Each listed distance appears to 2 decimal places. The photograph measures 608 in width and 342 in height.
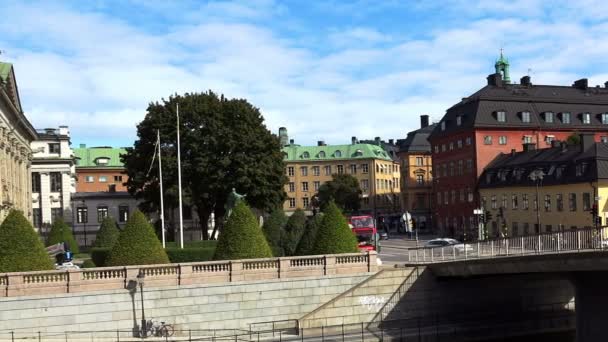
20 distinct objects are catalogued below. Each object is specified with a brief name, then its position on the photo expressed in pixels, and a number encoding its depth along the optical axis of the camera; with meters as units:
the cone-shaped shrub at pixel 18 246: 34.75
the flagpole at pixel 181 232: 52.41
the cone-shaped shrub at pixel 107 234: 54.91
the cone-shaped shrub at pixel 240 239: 40.22
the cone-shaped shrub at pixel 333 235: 43.19
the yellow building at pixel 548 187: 65.69
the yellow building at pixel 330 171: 146.12
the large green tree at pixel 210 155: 70.19
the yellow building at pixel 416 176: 133.00
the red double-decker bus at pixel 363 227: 81.38
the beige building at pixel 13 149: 64.00
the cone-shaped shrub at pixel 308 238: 45.56
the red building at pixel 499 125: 88.94
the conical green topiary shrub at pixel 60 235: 58.41
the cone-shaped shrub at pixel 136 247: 38.22
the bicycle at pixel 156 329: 36.53
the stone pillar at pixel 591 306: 37.28
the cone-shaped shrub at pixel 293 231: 53.00
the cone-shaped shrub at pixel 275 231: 51.75
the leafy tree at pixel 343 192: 127.25
